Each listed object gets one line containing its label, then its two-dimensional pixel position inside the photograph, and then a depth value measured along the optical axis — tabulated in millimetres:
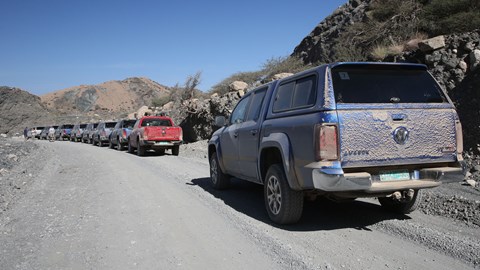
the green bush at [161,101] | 43119
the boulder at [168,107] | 34244
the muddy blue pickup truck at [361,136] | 4375
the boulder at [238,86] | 21203
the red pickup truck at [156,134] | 16734
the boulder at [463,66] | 10312
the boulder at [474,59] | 9938
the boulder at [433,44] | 11391
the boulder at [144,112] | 39375
